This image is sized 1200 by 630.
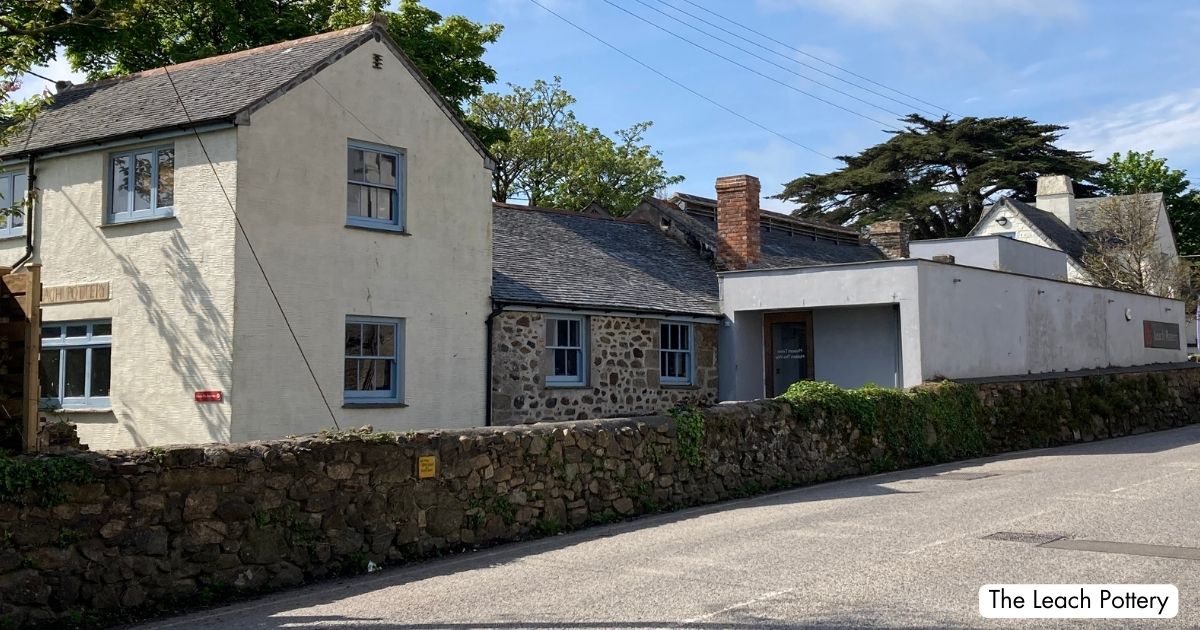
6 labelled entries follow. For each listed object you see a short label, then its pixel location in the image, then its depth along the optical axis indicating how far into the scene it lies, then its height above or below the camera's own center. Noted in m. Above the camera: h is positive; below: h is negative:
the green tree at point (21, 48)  9.80 +3.18
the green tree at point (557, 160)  51.34 +10.95
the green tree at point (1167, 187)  63.16 +11.70
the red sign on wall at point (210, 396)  16.27 -0.01
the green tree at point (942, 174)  55.88 +11.13
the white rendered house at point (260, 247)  16.62 +2.38
